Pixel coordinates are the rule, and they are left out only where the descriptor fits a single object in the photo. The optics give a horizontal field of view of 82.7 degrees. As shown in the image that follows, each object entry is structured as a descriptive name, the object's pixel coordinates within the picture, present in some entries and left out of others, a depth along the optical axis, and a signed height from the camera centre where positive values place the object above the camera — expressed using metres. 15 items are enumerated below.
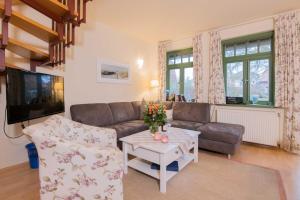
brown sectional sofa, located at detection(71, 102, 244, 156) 2.79 -0.45
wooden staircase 1.42 +0.72
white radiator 3.19 -0.46
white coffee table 1.88 -0.70
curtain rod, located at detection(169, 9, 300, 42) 3.28 +1.58
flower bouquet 2.34 -0.24
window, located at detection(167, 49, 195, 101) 4.50 +0.70
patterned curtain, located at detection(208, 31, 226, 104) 3.80 +0.57
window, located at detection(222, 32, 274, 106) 3.44 +0.64
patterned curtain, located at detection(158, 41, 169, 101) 4.81 +0.93
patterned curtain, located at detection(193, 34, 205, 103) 4.07 +0.67
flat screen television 1.76 +0.05
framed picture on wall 3.67 +0.62
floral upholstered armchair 1.33 -0.56
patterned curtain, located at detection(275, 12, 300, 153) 2.99 +0.44
